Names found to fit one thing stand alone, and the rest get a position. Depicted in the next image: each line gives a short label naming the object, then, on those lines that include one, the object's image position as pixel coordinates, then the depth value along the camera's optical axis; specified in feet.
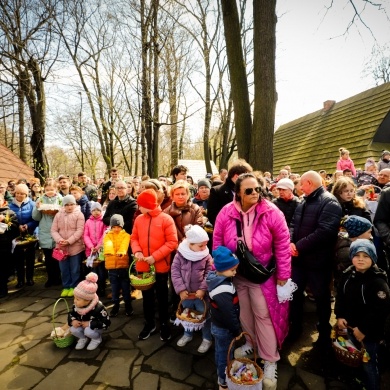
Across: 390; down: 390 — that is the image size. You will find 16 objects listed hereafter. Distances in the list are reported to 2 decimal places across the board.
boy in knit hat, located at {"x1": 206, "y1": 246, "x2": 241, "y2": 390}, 7.85
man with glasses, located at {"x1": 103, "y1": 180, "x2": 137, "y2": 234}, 14.96
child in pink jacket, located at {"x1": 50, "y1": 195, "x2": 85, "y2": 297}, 15.98
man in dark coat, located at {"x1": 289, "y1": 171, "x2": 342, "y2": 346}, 9.39
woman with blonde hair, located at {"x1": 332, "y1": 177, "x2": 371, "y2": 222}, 11.06
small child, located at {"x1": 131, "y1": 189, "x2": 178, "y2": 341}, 11.07
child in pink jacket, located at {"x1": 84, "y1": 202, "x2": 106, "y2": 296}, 15.45
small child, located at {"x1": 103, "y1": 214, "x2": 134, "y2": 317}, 13.21
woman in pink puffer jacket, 8.43
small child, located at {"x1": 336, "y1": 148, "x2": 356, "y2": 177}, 28.32
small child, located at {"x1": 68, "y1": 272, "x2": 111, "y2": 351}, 10.69
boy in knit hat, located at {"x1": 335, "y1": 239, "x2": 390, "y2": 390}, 7.52
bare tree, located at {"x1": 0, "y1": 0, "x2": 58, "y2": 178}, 28.27
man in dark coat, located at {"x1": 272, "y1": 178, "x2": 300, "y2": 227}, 12.94
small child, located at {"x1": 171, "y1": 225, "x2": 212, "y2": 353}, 9.82
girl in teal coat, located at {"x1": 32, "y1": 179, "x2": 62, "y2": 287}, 17.46
